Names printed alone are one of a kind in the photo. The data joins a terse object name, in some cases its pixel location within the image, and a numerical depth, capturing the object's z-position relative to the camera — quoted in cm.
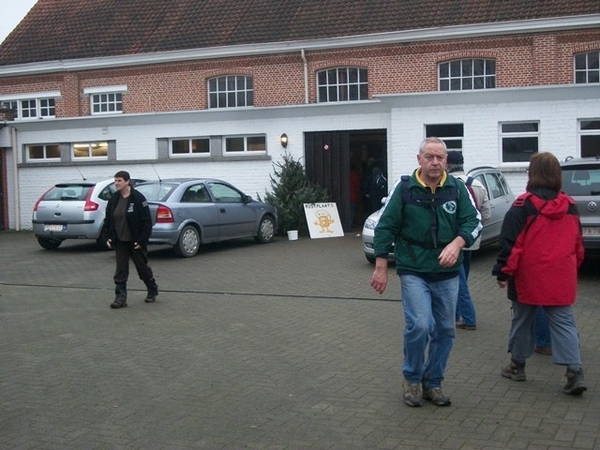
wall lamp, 2273
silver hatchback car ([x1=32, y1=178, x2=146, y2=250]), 1781
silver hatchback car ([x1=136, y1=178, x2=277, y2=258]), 1617
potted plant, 2098
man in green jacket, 617
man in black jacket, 1093
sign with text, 2066
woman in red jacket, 651
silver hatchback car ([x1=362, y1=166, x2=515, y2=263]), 1458
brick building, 2014
